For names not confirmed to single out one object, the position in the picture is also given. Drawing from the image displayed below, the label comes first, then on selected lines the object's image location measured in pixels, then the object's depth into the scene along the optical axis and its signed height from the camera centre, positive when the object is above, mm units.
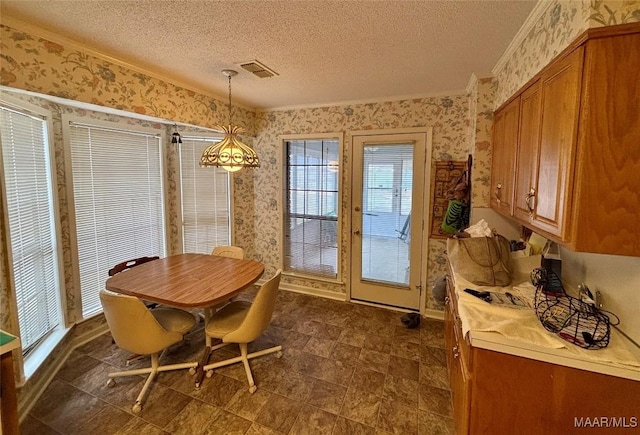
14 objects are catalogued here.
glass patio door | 3195 -329
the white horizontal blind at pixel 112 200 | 2678 -116
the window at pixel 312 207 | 3619 -229
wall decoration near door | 2939 +22
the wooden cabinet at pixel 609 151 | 1009 +145
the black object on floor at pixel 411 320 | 3017 -1382
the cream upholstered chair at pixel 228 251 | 3125 -682
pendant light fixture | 2264 +275
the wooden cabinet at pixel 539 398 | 1116 -871
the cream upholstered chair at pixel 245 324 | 2090 -1035
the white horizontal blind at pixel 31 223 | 1998 -267
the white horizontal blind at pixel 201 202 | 3582 -166
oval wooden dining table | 2008 -731
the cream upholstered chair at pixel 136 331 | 1830 -951
